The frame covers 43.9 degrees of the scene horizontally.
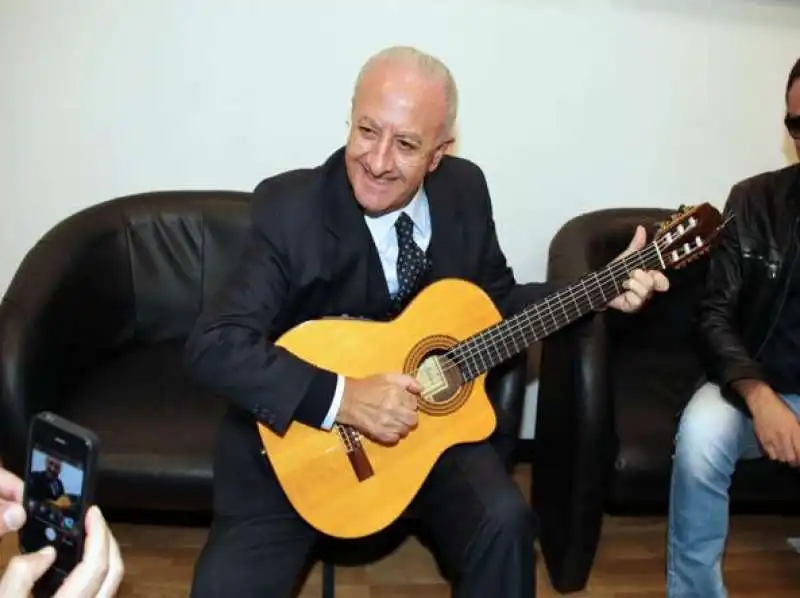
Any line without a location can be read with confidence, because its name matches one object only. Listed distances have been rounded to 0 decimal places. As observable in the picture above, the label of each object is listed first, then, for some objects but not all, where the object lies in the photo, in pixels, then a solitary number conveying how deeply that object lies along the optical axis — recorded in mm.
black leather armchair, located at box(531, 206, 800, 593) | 2131
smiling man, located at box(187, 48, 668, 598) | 1820
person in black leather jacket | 2121
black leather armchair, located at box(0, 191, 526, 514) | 2119
